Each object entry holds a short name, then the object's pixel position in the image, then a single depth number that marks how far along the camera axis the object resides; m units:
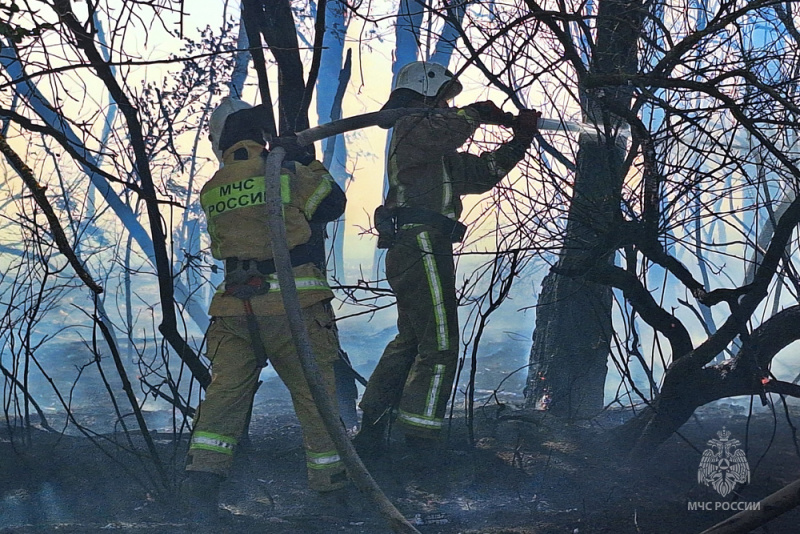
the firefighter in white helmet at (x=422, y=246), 6.39
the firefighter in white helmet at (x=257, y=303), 5.84
